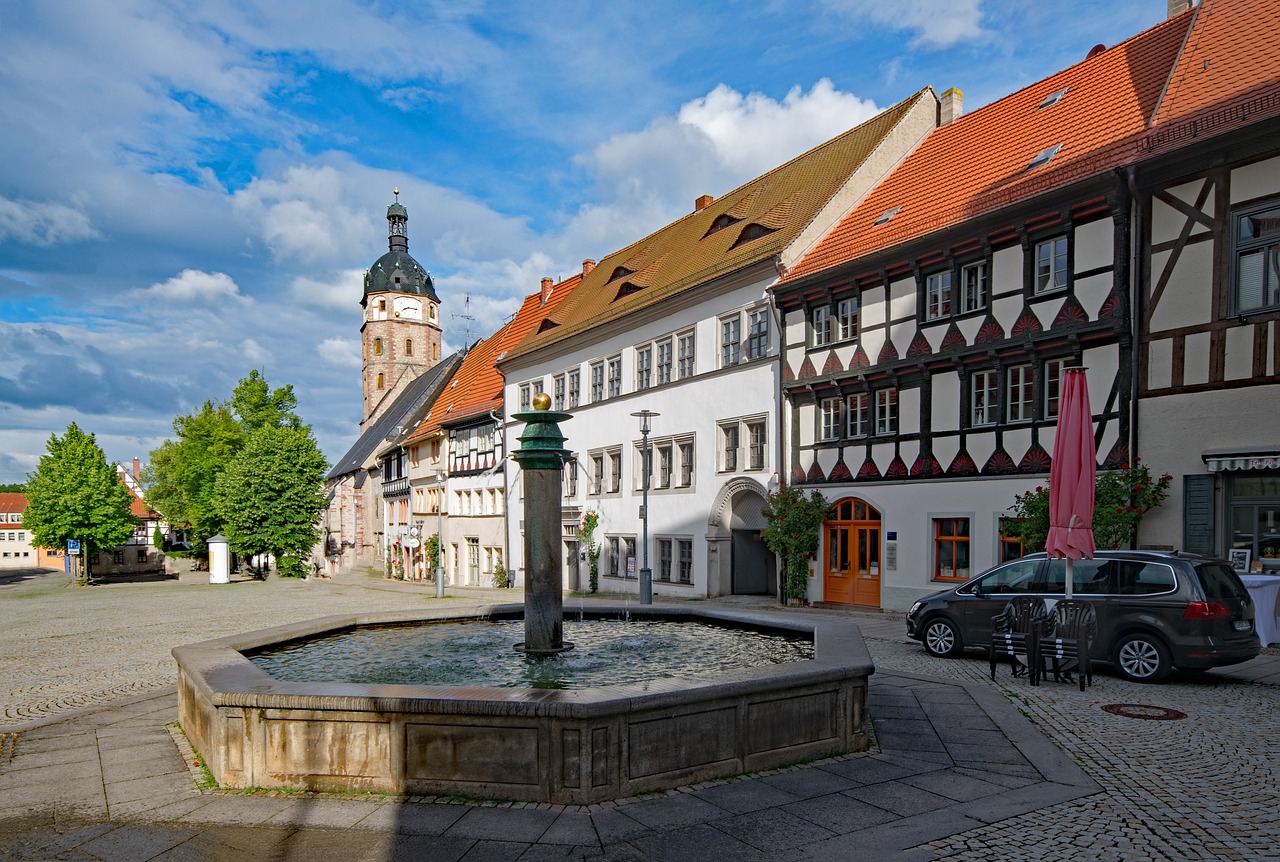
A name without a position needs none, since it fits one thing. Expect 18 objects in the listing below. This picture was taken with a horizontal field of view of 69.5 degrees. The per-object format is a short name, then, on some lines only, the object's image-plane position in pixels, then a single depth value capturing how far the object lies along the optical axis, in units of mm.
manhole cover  9367
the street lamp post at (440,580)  32125
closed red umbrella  11195
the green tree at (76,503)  59125
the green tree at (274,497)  52438
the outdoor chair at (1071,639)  10930
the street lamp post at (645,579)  24797
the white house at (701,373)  25812
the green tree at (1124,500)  16109
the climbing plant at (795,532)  23359
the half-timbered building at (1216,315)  15023
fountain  6121
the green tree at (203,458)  59750
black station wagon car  11164
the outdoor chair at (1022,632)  11133
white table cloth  14047
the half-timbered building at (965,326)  17797
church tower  86375
